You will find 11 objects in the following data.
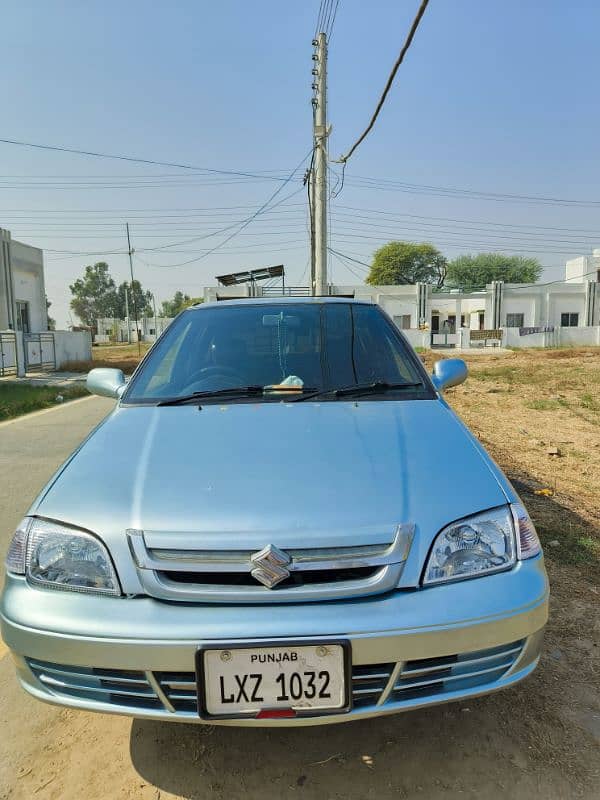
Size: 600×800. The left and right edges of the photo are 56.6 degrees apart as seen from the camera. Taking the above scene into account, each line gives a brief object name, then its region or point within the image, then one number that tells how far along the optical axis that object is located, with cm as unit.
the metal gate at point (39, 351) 1672
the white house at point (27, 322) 1600
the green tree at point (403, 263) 6406
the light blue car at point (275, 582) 142
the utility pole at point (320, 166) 1330
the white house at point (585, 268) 4662
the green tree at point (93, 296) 8694
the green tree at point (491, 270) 6431
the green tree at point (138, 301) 8956
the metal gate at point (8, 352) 1554
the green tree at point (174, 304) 10181
